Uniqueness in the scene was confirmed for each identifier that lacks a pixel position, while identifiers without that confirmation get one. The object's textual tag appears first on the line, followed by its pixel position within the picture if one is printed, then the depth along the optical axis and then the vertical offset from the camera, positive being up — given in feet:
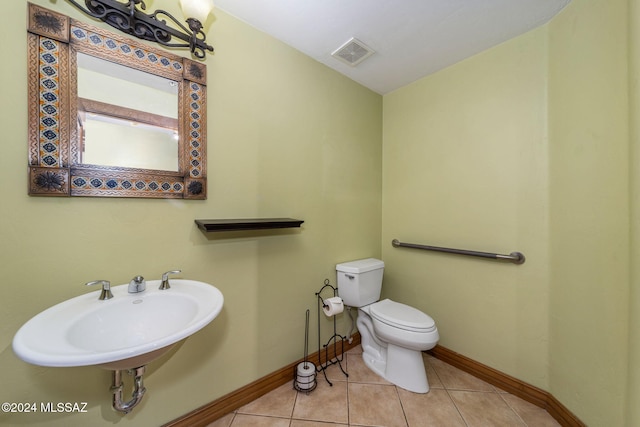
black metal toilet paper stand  5.61 -3.52
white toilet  4.82 -2.57
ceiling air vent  4.99 +3.69
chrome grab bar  4.77 -0.94
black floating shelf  3.68 -0.21
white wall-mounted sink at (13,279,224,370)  1.91 -1.22
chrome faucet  3.18 -1.03
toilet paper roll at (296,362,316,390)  4.82 -3.55
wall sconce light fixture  3.16 +2.86
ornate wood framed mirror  2.87 +1.41
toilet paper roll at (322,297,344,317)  5.38 -2.25
